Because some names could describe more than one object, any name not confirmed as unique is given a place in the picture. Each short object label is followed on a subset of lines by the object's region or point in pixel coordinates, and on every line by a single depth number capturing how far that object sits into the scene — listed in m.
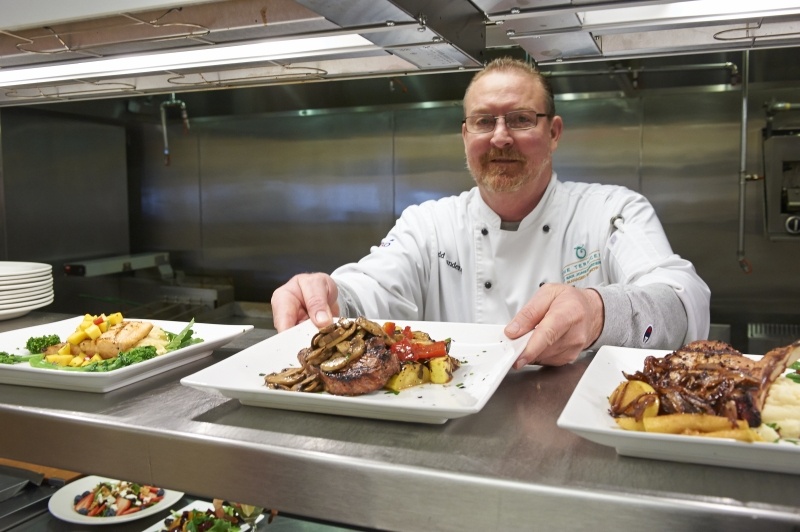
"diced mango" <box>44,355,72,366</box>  1.44
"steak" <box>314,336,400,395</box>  1.14
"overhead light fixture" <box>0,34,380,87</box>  1.78
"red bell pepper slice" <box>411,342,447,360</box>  1.28
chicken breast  1.46
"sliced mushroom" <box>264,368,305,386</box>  1.20
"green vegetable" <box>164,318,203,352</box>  1.51
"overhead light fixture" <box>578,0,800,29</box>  1.41
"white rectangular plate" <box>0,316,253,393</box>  1.27
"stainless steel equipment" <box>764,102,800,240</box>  3.59
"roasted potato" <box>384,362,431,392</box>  1.21
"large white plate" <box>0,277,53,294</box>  2.19
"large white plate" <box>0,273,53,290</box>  2.19
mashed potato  0.91
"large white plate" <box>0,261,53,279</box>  2.22
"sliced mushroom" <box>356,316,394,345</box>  1.29
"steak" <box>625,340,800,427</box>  0.93
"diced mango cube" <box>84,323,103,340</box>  1.53
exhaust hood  1.45
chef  2.30
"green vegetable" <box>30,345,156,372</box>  1.32
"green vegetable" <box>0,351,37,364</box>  1.42
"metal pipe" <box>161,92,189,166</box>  5.37
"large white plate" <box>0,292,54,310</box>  2.20
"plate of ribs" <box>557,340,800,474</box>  0.85
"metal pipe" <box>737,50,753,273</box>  3.78
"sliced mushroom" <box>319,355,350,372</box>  1.17
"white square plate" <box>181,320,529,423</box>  1.04
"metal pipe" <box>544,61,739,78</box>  3.95
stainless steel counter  0.80
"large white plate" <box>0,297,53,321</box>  2.19
